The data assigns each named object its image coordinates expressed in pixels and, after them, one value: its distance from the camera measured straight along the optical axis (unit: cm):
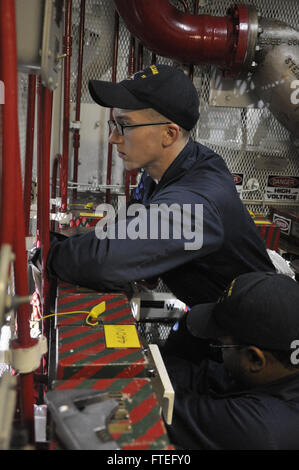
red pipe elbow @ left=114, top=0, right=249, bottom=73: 241
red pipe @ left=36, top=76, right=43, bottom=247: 108
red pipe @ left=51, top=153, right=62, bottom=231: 253
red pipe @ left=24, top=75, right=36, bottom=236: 129
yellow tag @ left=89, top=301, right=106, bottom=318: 117
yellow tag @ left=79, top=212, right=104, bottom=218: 260
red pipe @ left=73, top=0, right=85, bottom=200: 269
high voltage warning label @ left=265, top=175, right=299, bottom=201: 319
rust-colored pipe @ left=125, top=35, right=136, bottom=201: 273
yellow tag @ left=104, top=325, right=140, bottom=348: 106
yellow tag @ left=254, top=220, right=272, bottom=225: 281
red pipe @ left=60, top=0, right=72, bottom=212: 241
